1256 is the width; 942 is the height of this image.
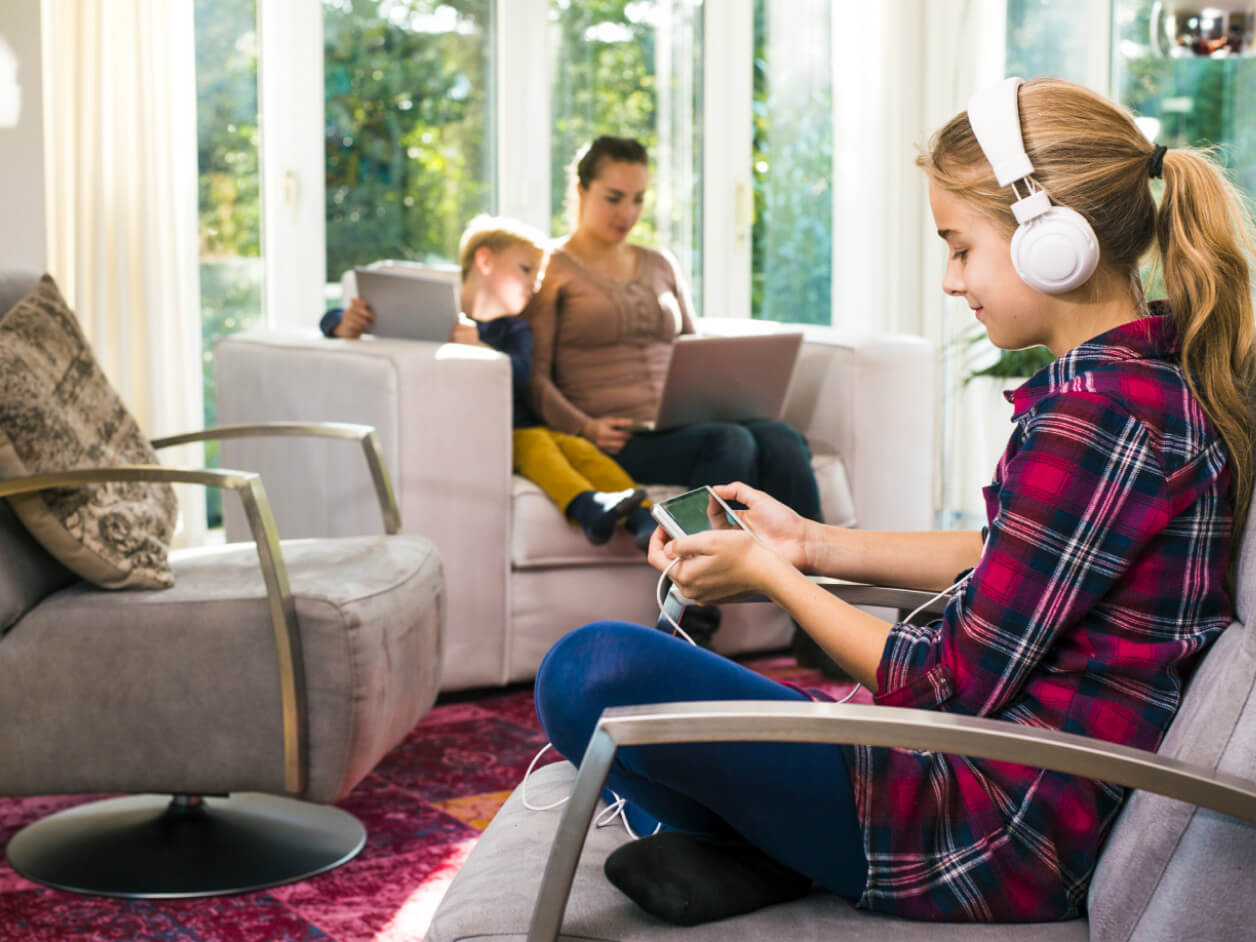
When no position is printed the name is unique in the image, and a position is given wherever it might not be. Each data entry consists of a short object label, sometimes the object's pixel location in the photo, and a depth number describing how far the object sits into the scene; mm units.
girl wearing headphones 1012
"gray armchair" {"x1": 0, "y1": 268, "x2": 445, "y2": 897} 1844
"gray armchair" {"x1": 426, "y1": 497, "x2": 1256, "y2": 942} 868
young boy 2701
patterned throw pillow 1871
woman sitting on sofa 2896
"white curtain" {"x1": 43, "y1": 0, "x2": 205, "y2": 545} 3410
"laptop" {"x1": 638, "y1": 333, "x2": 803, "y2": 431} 2838
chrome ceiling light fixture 3402
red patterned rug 1762
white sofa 2607
